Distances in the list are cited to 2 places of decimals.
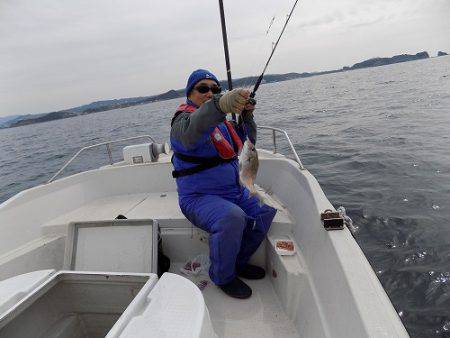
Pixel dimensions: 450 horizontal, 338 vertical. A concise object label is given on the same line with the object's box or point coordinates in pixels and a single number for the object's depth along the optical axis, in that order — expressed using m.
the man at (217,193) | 2.76
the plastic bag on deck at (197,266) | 3.40
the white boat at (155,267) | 1.64
